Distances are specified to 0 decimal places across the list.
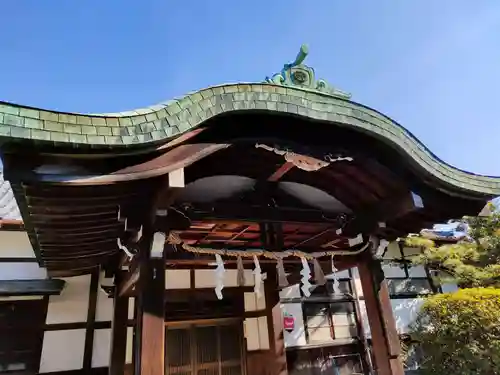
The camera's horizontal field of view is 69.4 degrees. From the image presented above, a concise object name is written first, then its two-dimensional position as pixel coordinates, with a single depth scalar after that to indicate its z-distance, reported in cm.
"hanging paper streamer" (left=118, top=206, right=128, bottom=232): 369
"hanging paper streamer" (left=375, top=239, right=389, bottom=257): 515
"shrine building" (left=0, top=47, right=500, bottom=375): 315
